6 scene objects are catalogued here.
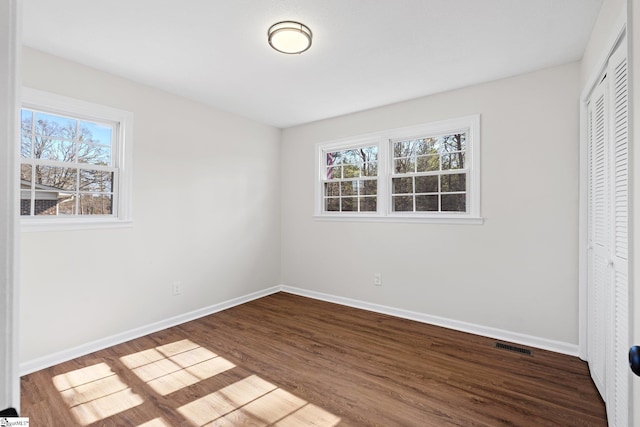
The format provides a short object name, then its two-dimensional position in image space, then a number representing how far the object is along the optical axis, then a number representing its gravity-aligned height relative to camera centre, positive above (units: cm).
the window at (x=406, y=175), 334 +49
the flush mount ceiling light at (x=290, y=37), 220 +129
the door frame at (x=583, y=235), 256 -17
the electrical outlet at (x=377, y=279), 388 -82
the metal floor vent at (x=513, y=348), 278 -123
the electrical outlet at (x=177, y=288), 348 -87
